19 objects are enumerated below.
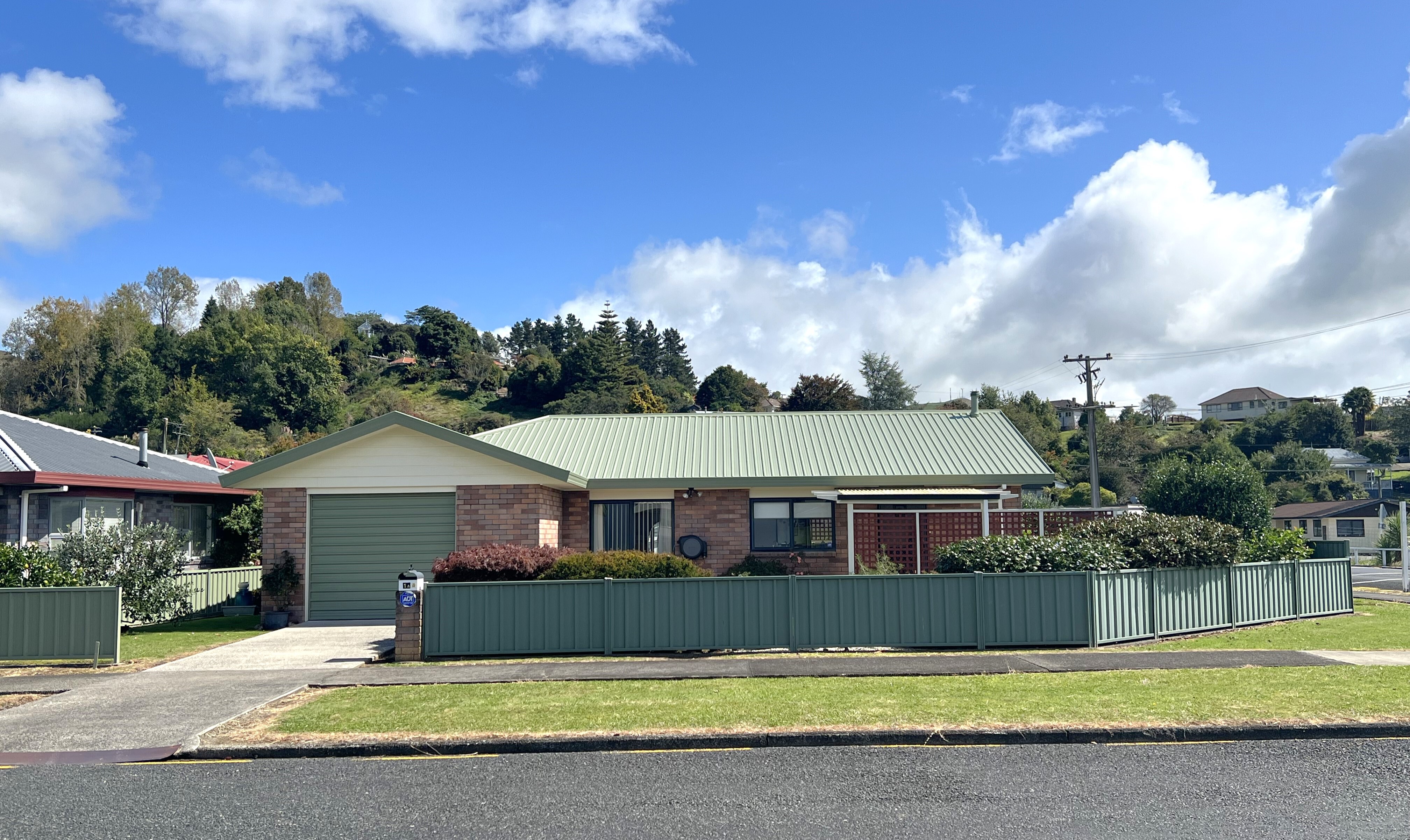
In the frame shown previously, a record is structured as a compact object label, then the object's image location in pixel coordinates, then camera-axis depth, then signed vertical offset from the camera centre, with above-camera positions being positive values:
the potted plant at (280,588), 18.02 -1.32
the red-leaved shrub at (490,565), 15.05 -0.82
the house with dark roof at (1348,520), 59.38 -1.30
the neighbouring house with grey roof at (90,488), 18.47 +0.53
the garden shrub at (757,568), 19.38 -1.18
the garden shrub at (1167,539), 16.47 -0.63
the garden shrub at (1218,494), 27.47 +0.15
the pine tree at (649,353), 108.69 +16.64
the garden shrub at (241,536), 23.84 -0.53
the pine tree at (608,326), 103.61 +18.85
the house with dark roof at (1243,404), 134.00 +12.76
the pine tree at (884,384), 93.88 +11.05
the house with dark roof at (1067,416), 126.94 +11.03
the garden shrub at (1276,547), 19.28 -0.93
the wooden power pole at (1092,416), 39.78 +3.71
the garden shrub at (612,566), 15.02 -0.86
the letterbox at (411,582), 13.87 -0.96
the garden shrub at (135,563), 16.80 -0.80
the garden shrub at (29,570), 15.37 -0.81
